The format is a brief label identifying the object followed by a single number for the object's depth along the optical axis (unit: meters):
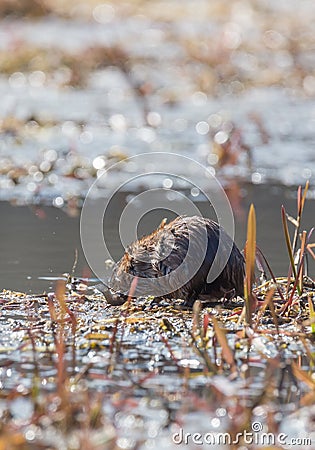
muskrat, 9.81
